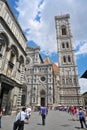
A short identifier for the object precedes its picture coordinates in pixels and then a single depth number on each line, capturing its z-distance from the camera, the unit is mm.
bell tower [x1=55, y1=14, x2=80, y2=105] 32400
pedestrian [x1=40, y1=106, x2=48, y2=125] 6893
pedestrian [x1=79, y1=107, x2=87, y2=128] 6240
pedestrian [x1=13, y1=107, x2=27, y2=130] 3852
